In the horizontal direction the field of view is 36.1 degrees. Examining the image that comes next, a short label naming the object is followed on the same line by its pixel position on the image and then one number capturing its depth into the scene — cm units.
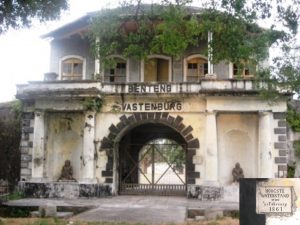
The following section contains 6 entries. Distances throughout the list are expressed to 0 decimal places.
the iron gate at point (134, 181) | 2031
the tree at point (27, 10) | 1041
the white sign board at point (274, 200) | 732
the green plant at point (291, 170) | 1875
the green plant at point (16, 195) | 1791
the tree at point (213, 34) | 1052
